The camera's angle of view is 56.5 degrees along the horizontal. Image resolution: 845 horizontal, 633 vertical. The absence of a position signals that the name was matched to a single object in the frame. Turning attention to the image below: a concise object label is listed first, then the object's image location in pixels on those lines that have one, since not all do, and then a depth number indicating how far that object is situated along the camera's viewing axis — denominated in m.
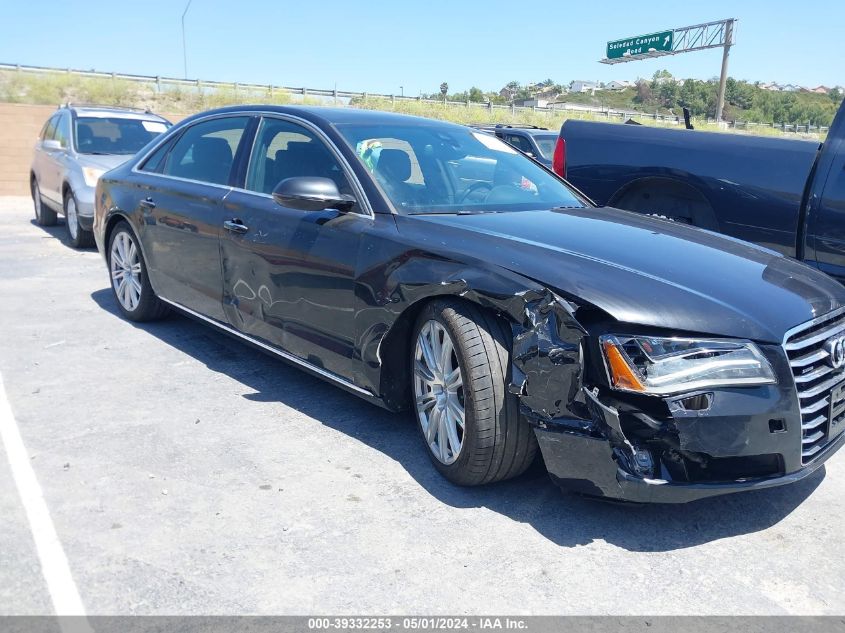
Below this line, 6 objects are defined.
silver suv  9.45
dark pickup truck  5.29
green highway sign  38.25
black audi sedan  2.90
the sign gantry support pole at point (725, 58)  30.48
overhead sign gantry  31.88
